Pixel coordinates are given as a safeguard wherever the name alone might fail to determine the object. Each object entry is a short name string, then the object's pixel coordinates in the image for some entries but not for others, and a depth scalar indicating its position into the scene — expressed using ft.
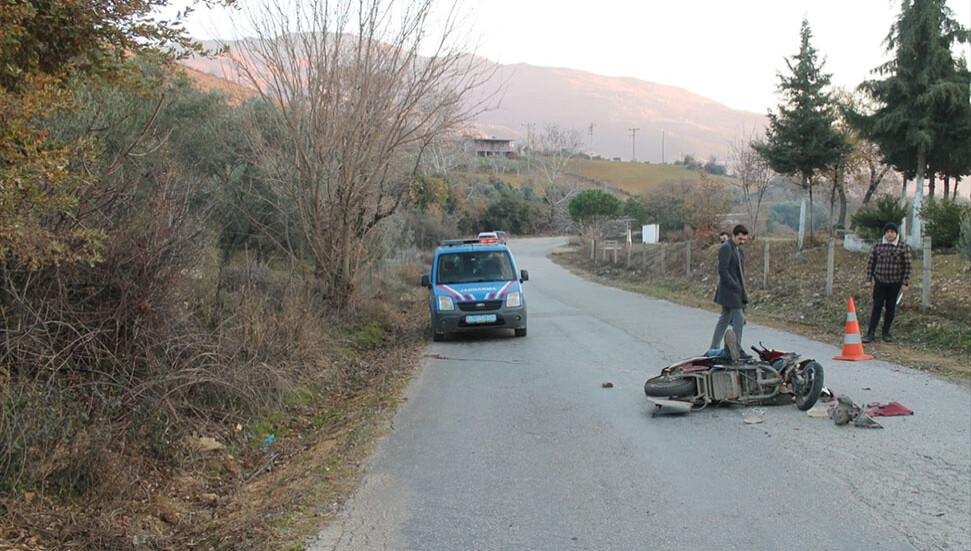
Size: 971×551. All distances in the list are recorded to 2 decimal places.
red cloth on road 23.21
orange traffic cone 33.40
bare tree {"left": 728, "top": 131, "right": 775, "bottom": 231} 116.06
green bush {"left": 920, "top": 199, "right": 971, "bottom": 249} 60.23
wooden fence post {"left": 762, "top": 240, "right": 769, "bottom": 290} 64.75
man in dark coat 31.09
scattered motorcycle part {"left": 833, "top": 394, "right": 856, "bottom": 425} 21.94
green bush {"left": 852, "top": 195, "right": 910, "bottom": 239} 65.66
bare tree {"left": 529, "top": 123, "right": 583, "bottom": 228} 347.77
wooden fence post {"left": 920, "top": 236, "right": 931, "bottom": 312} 42.06
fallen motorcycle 24.35
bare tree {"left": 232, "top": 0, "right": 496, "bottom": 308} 41.27
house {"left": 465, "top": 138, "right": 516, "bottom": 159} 430.61
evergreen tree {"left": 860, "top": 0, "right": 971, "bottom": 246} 67.31
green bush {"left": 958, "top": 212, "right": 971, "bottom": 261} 49.79
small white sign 145.72
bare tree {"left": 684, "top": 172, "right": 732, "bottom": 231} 117.80
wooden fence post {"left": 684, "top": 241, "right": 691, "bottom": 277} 87.35
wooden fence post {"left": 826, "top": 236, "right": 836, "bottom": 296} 53.98
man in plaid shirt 36.50
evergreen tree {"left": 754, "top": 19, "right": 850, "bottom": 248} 79.15
